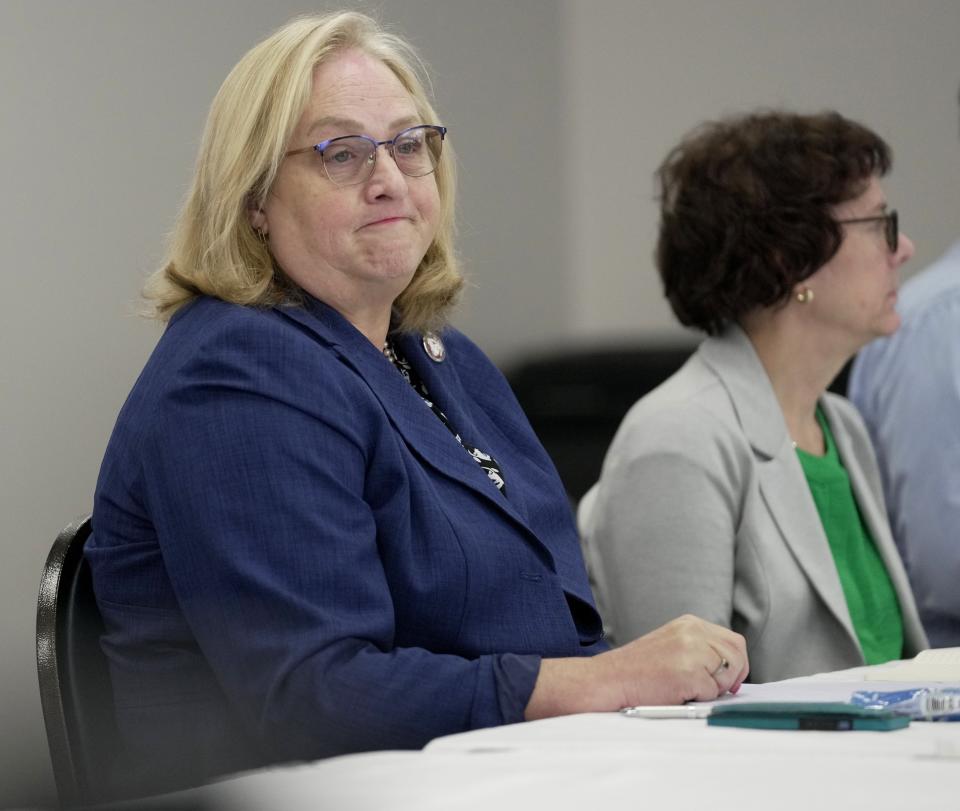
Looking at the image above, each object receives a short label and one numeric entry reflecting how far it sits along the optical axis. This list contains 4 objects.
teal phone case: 3.84
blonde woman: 4.03
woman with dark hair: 4.64
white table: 3.63
